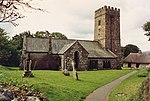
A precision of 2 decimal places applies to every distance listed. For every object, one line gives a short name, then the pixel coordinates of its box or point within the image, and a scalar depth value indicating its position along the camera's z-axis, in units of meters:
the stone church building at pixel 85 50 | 24.90
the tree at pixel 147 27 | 24.99
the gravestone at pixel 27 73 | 13.82
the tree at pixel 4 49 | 27.38
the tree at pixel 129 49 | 51.87
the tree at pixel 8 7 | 5.32
